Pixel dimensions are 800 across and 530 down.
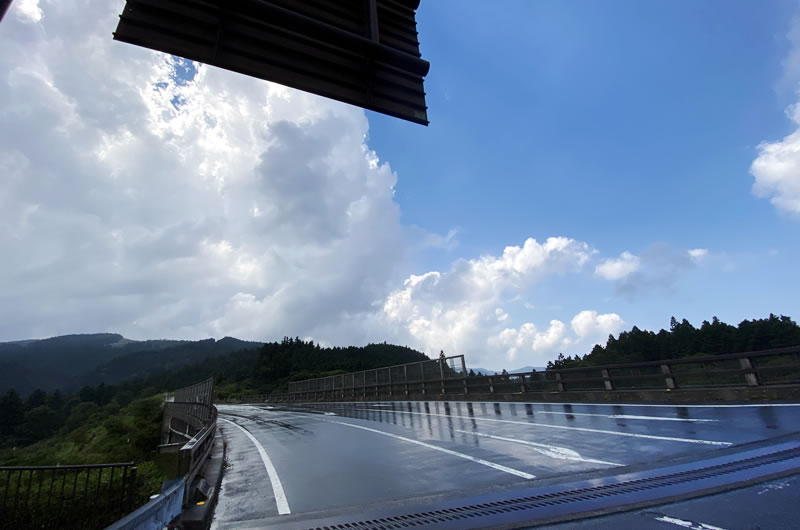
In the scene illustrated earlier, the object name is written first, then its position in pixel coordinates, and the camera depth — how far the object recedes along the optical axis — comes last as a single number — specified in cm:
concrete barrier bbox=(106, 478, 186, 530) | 256
